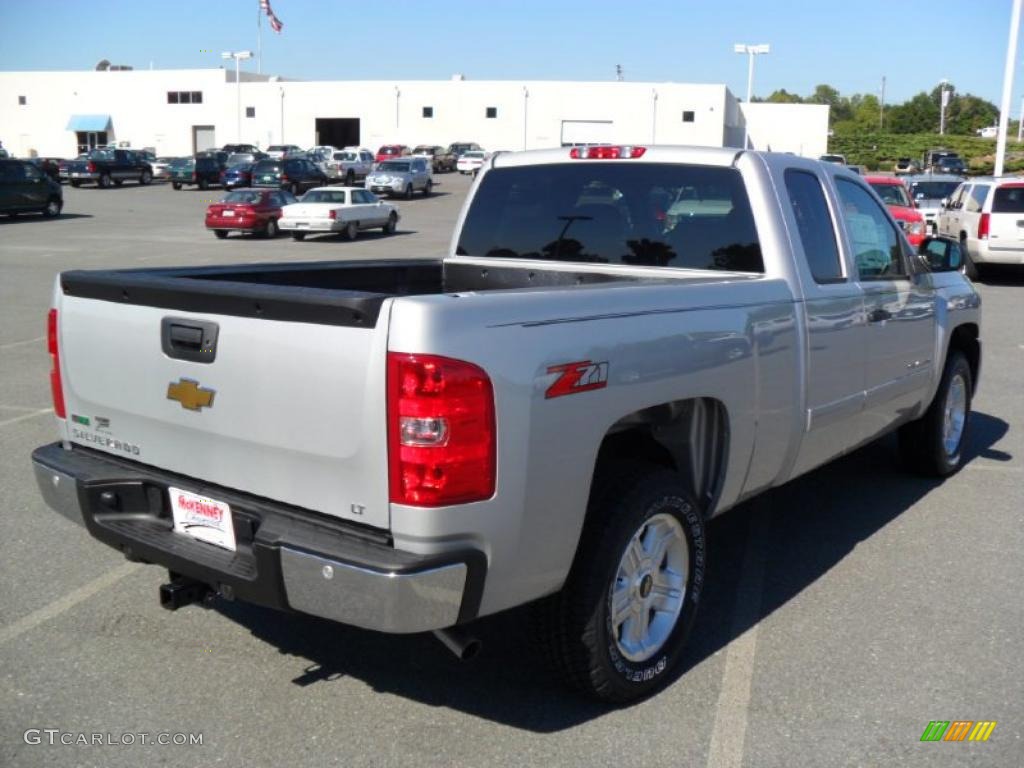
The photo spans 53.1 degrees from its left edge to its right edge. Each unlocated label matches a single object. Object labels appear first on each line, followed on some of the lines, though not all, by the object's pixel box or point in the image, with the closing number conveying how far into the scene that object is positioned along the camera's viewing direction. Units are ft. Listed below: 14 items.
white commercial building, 258.37
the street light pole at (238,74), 236.22
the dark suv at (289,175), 155.22
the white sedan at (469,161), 220.23
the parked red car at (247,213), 96.12
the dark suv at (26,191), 106.11
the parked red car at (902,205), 62.80
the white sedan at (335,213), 96.37
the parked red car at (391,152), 222.48
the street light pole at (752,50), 195.60
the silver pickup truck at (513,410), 9.68
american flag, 227.20
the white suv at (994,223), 60.08
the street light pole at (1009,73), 107.76
